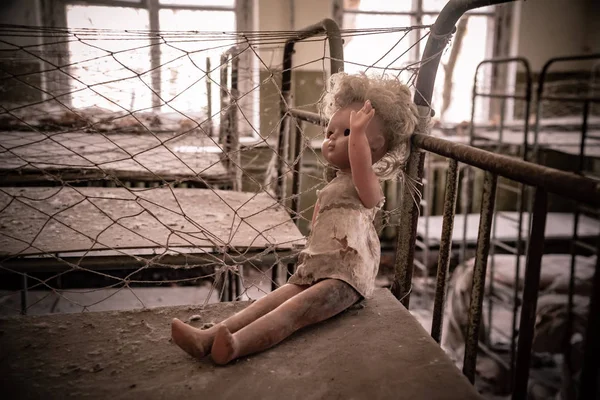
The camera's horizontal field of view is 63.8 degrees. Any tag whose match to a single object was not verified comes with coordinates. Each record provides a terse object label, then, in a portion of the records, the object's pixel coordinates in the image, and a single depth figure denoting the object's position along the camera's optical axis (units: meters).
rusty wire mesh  1.70
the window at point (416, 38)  4.30
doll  1.06
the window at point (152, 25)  3.66
